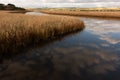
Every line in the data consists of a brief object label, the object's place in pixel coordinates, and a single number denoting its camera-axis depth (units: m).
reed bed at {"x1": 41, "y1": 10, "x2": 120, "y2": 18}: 21.14
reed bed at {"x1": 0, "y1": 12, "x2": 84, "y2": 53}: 4.51
